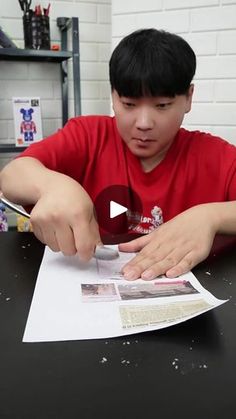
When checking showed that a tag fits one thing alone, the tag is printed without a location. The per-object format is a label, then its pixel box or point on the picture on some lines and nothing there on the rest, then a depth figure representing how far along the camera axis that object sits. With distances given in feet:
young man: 1.60
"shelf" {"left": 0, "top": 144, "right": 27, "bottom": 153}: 5.82
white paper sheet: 1.14
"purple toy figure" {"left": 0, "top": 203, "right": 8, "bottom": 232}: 3.57
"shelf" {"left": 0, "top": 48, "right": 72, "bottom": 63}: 5.28
